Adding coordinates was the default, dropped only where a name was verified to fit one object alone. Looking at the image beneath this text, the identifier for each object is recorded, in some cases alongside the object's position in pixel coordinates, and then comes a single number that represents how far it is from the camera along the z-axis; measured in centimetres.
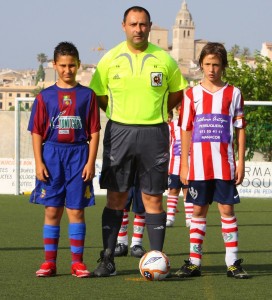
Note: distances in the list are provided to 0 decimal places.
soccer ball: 982
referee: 1012
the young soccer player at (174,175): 1823
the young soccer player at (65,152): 1005
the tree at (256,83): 3015
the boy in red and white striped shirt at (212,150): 1023
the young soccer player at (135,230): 1226
